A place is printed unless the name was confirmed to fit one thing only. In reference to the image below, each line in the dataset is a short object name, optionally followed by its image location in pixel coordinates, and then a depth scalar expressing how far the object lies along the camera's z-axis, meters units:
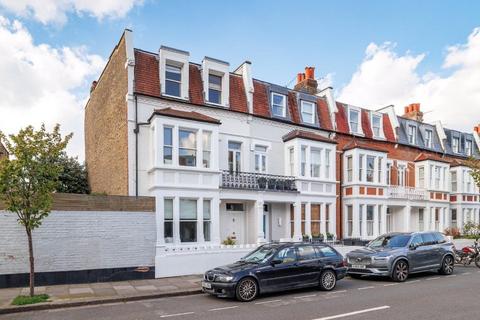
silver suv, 13.29
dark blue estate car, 10.26
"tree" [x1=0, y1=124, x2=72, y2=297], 10.15
